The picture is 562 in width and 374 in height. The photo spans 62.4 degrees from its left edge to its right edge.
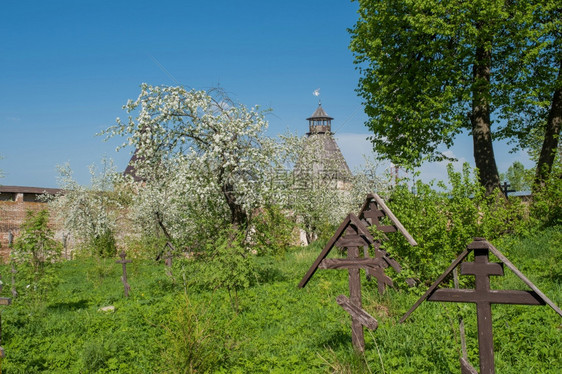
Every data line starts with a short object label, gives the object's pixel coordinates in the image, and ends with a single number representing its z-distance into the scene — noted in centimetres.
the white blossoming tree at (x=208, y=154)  1370
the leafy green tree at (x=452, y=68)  1636
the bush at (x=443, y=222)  902
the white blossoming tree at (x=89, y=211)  3023
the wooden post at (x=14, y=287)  1261
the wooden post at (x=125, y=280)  1338
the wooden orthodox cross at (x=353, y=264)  625
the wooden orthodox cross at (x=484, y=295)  439
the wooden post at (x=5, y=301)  789
